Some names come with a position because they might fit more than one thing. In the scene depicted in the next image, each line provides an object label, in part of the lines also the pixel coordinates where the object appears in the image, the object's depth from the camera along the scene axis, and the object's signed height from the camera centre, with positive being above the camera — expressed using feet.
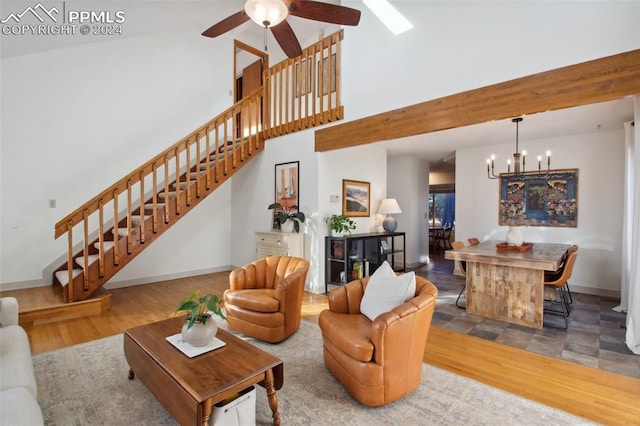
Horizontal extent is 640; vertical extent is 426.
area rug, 6.51 -4.48
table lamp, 18.88 -0.19
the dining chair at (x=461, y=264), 14.80 -2.82
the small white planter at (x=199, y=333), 6.65 -2.73
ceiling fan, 8.13 +5.49
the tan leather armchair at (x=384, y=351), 6.58 -3.22
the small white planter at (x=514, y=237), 14.12 -1.39
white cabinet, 16.01 -1.97
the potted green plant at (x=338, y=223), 16.22 -0.85
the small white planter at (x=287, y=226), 16.22 -1.00
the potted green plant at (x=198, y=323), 6.57 -2.50
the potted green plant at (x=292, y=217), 16.26 -0.52
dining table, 11.76 -3.03
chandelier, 16.75 +2.16
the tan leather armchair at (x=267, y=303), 10.04 -3.23
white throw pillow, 7.75 -2.19
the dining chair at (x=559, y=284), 12.00 -3.04
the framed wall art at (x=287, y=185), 17.22 +1.26
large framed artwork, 17.08 +0.45
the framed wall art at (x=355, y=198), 17.51 +0.53
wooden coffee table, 5.30 -3.14
